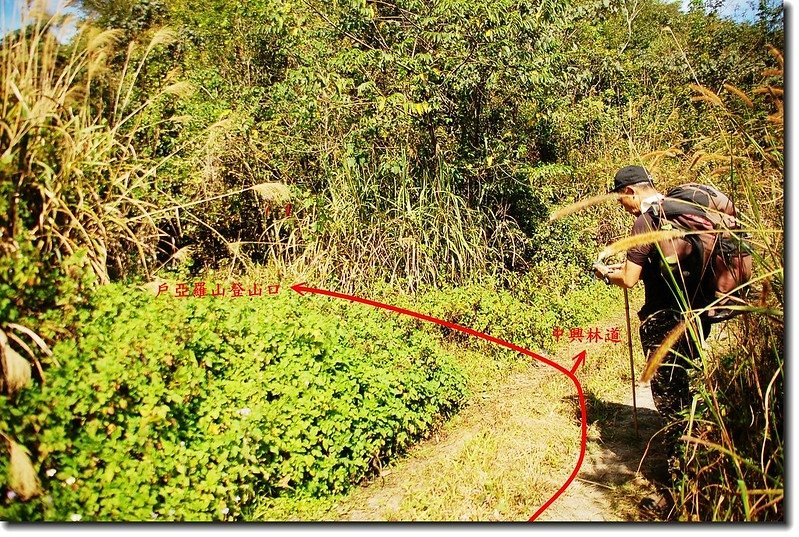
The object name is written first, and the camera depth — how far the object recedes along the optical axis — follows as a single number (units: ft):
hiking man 10.23
